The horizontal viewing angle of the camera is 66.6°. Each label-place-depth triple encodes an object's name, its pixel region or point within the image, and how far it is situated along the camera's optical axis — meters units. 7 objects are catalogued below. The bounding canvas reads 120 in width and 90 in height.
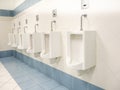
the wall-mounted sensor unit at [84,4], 1.31
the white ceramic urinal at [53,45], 1.61
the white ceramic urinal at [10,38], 3.51
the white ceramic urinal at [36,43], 2.03
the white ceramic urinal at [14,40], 3.17
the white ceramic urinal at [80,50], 1.17
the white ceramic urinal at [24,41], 2.52
